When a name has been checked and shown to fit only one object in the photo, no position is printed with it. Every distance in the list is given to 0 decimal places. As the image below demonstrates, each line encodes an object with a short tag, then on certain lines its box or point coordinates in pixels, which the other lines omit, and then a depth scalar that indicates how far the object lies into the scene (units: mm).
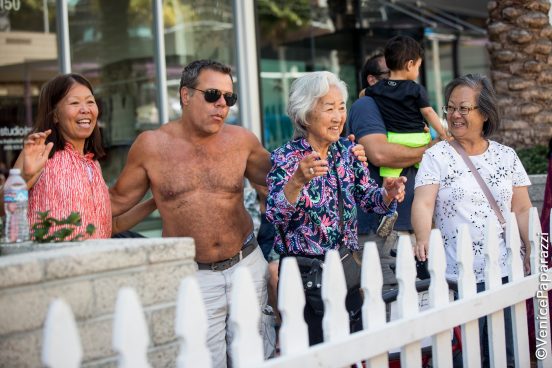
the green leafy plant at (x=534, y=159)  7176
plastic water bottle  3012
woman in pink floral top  3564
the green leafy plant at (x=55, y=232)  2939
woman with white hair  3682
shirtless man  3939
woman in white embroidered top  4188
